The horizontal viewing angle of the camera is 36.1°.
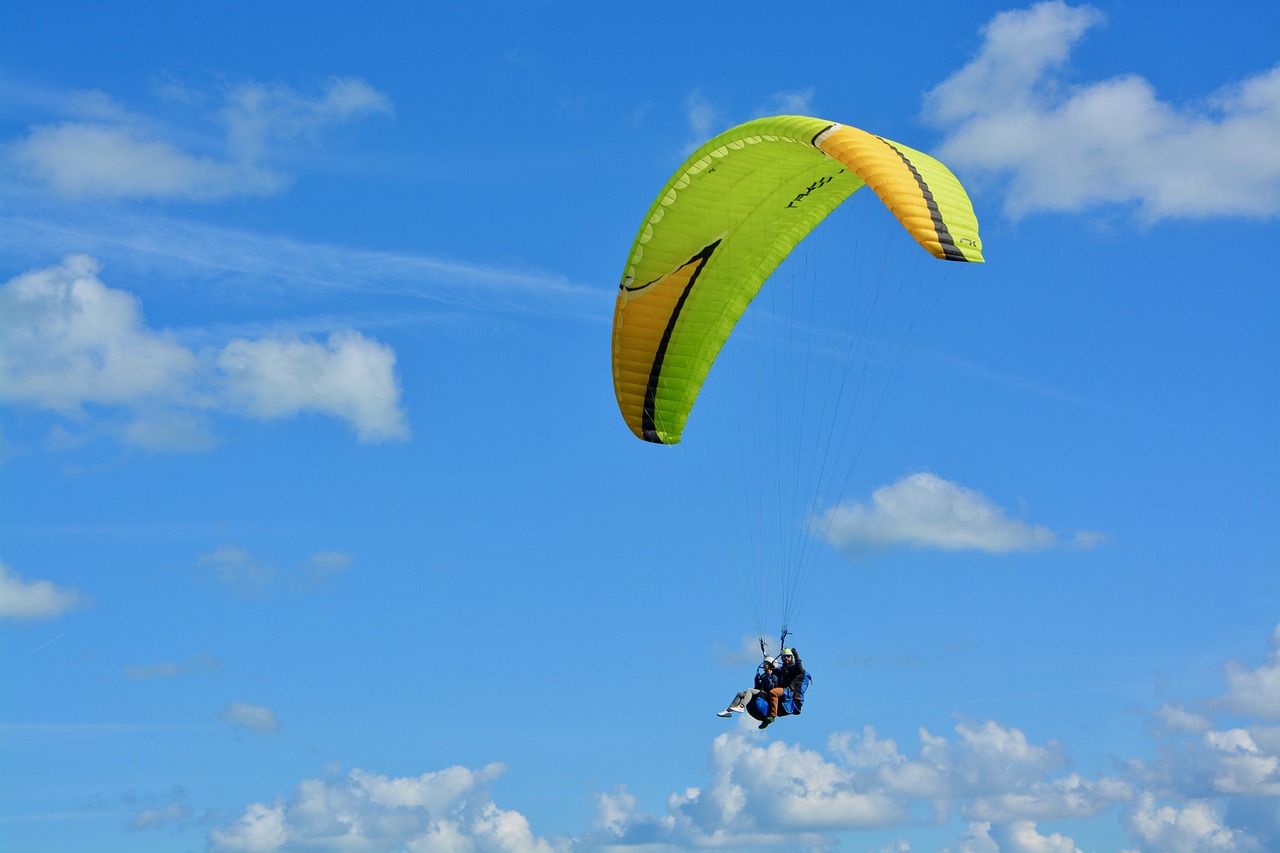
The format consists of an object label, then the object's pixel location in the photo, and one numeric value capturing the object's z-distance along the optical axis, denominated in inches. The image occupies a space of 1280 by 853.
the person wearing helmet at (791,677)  1294.3
